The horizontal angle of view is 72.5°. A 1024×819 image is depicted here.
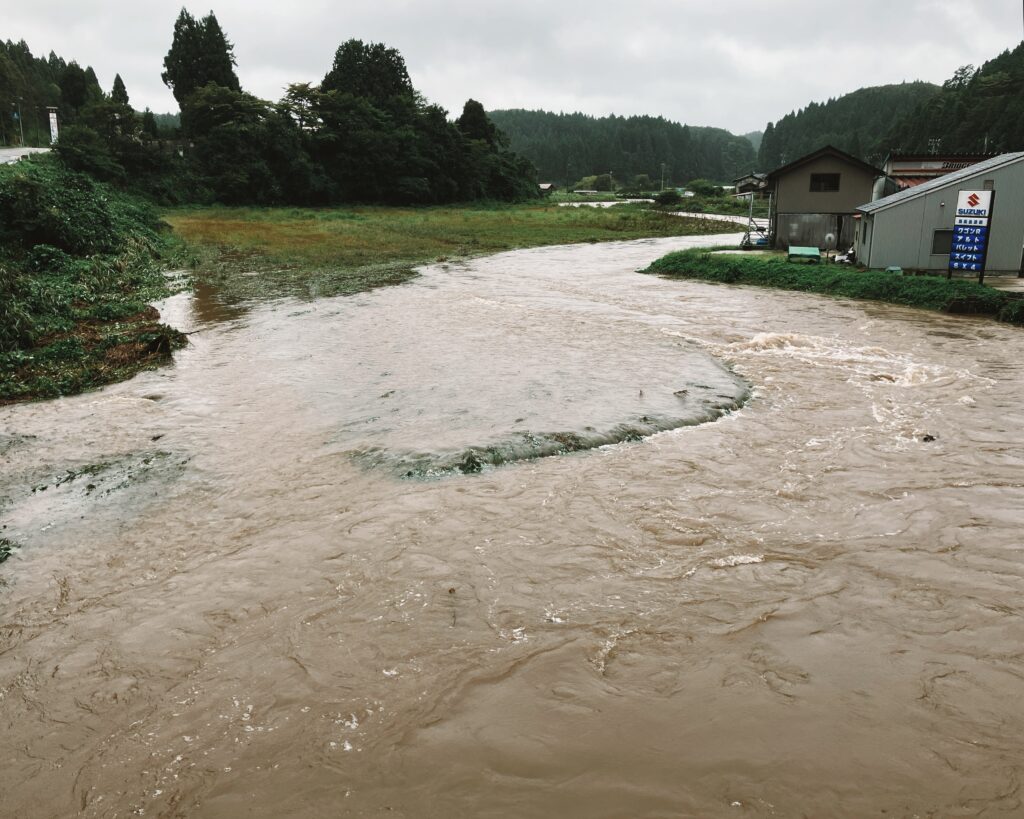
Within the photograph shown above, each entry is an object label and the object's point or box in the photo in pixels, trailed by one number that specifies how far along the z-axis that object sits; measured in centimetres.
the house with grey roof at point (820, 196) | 3275
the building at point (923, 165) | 3933
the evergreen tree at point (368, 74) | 7438
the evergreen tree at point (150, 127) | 5141
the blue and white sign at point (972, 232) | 2002
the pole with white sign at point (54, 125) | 4679
